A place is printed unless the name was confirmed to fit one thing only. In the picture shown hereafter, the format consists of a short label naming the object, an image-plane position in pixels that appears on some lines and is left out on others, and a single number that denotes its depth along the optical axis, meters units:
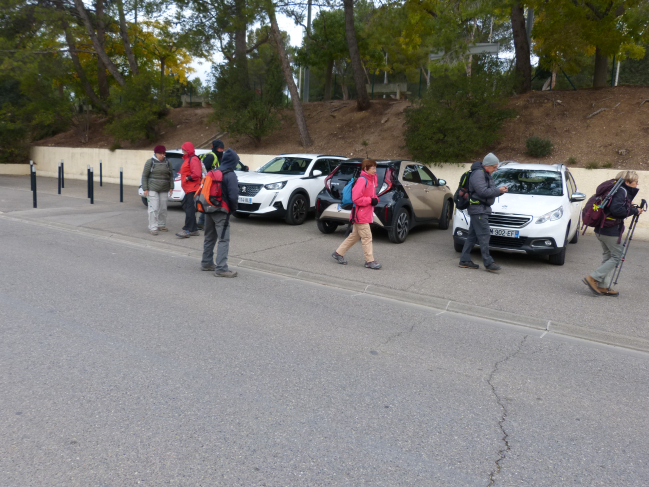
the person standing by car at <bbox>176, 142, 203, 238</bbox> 10.69
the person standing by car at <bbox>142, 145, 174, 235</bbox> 10.71
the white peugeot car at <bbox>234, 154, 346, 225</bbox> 12.27
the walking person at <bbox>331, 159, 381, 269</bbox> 8.38
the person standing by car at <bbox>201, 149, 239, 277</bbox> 7.64
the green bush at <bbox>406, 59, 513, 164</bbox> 15.94
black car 10.63
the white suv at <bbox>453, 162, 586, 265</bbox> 8.95
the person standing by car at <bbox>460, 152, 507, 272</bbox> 8.28
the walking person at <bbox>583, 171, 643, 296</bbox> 6.97
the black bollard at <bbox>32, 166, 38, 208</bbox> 14.25
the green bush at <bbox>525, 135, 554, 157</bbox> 15.82
